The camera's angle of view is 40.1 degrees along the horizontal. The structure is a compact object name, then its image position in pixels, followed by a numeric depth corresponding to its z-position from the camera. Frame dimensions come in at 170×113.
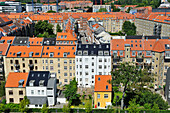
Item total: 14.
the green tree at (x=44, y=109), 61.60
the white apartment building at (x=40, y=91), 67.94
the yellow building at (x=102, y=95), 67.31
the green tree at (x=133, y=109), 60.48
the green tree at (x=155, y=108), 60.42
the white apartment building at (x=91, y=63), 83.19
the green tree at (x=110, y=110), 61.47
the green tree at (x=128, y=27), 169.57
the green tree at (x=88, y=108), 62.12
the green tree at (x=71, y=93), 69.73
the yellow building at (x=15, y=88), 69.31
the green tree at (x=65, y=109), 61.38
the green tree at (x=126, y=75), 63.70
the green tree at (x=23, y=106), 62.44
